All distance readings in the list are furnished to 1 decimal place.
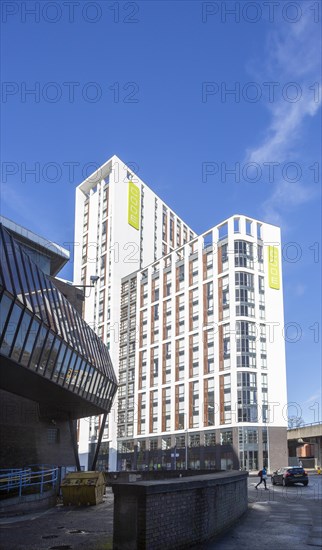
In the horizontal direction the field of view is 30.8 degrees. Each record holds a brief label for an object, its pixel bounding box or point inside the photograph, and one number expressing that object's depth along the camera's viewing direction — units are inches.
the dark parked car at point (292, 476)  1505.9
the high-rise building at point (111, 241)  4281.5
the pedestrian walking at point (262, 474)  1390.3
